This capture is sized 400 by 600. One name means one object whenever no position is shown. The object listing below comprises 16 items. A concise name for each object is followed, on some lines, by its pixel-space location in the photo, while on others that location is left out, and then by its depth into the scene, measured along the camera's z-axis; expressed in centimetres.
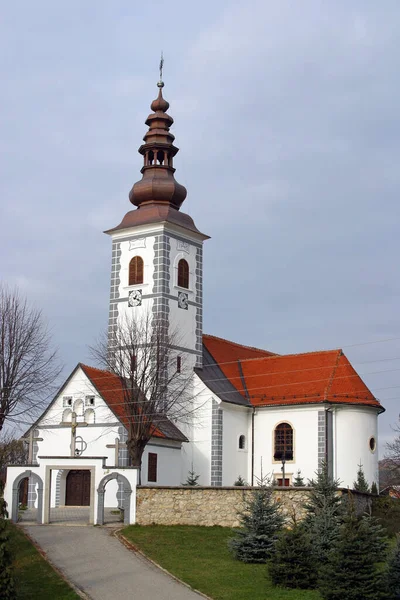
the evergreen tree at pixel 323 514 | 2570
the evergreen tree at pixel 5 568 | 2034
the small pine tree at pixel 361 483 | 4356
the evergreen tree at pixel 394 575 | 2238
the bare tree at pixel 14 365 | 3875
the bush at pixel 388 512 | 3506
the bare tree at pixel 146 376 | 4047
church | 4309
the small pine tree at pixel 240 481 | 4522
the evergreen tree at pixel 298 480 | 4309
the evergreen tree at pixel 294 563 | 2364
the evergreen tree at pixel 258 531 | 2705
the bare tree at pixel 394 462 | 5373
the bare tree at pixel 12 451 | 5812
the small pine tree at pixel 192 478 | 4360
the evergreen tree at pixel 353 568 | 2197
